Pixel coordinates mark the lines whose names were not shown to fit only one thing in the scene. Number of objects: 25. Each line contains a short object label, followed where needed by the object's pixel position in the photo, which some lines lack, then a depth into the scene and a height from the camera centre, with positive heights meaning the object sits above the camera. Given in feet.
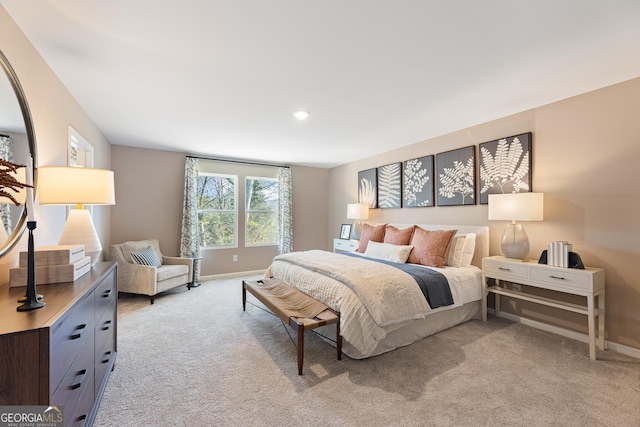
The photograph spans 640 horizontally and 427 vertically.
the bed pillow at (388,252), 11.57 -1.65
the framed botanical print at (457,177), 11.75 +1.71
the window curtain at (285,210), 19.13 +0.33
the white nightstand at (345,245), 16.83 -1.94
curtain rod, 16.76 +3.47
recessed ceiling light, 10.18 +3.81
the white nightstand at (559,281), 7.72 -2.09
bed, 7.54 -2.33
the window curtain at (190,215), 15.83 -0.01
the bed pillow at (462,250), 10.96 -1.45
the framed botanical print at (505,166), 10.04 +1.89
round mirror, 4.82 +1.49
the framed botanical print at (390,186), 15.24 +1.67
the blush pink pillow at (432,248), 10.78 -1.35
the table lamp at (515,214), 9.03 +0.02
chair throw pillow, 12.82 -2.04
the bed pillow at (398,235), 12.55 -0.98
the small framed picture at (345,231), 18.46 -1.16
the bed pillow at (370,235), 14.08 -1.07
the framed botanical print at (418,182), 13.53 +1.66
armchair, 12.35 -2.79
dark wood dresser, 3.14 -1.79
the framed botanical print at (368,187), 16.79 +1.75
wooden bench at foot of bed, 7.06 -2.80
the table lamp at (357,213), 16.49 +0.10
